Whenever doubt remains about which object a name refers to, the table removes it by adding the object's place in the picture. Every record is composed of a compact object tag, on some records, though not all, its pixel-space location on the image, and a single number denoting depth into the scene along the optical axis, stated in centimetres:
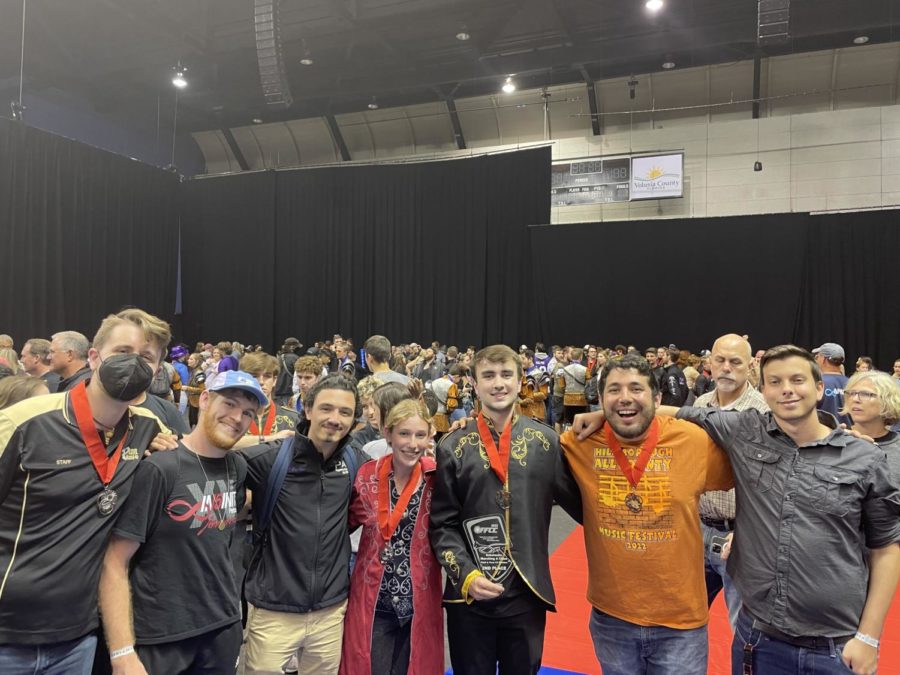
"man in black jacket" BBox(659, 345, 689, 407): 832
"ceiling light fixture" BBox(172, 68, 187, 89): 1303
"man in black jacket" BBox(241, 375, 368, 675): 205
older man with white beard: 260
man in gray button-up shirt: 180
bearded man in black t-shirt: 175
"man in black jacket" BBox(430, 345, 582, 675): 207
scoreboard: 1417
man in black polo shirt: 160
